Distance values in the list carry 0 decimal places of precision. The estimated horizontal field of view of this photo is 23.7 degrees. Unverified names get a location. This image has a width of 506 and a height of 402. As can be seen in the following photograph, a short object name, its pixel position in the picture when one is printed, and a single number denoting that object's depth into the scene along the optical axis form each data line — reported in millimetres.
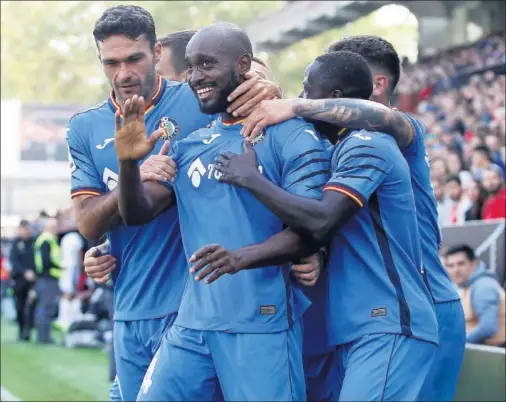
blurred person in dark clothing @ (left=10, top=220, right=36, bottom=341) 20719
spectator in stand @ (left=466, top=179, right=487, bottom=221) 12812
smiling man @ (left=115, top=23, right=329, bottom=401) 4617
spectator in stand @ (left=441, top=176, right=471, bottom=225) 13236
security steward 18484
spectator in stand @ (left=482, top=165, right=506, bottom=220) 12383
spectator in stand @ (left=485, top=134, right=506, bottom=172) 13977
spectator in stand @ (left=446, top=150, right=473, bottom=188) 14201
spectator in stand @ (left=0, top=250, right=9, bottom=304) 26191
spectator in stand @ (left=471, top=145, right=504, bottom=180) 13255
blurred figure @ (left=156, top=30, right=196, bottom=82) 6441
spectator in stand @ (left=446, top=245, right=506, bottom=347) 9539
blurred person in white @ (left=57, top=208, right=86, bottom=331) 19062
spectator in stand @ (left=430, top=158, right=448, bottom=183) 15148
